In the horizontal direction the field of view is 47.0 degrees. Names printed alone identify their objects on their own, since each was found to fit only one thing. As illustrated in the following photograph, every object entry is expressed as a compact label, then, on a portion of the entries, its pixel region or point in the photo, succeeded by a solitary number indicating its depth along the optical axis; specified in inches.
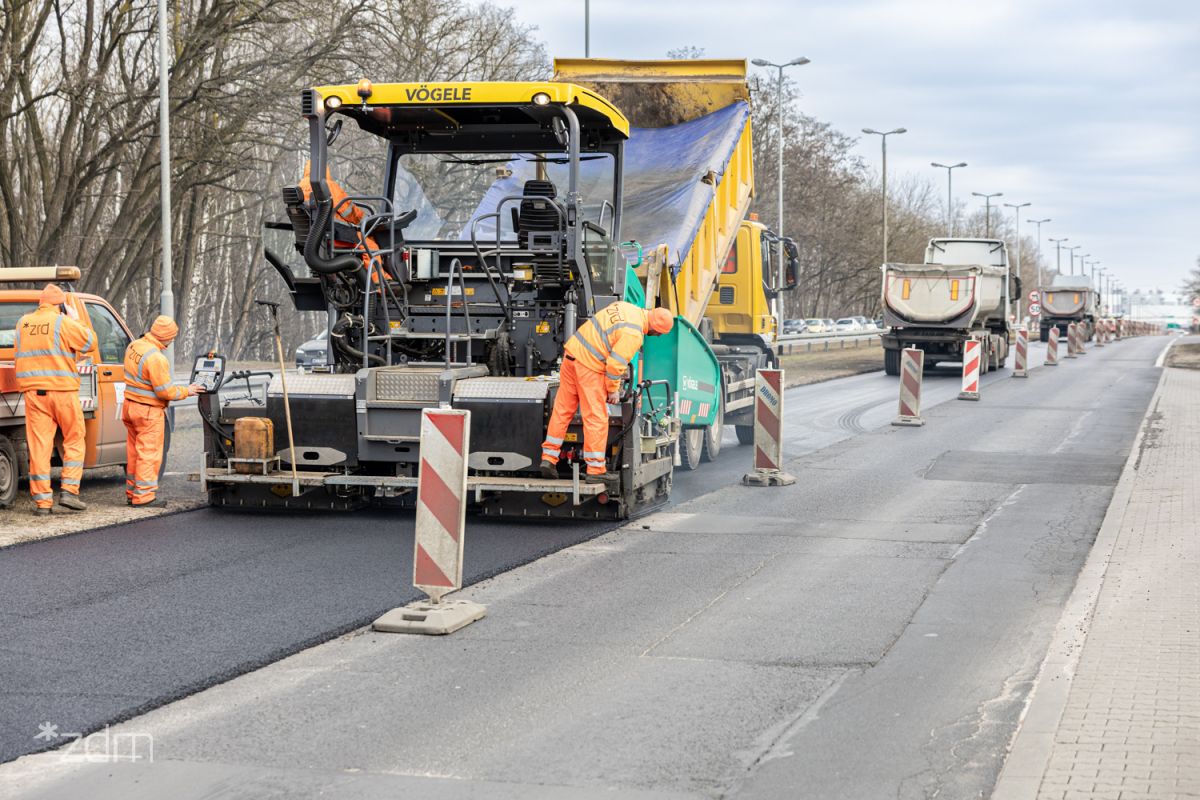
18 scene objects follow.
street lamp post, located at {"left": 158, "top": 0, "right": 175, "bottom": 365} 929.6
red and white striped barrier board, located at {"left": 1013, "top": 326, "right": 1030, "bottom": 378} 1216.8
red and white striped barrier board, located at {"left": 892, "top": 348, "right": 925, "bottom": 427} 732.0
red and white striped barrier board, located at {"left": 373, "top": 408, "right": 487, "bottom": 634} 272.8
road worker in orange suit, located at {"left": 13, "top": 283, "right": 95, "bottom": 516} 407.2
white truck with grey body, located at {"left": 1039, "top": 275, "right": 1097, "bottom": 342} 2396.7
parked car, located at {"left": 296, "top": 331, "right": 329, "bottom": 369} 1081.0
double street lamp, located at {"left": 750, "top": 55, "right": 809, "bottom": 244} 1753.2
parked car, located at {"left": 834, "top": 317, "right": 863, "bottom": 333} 2709.2
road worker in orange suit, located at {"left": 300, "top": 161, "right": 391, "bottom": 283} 411.5
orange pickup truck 423.2
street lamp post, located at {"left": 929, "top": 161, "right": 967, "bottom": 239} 2687.0
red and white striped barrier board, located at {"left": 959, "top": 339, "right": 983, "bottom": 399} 917.8
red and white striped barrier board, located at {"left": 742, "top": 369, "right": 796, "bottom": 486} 494.6
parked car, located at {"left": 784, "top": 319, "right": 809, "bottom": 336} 2489.1
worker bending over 380.8
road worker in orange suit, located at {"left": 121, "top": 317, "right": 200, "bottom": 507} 422.3
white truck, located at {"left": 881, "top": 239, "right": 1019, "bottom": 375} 1205.1
